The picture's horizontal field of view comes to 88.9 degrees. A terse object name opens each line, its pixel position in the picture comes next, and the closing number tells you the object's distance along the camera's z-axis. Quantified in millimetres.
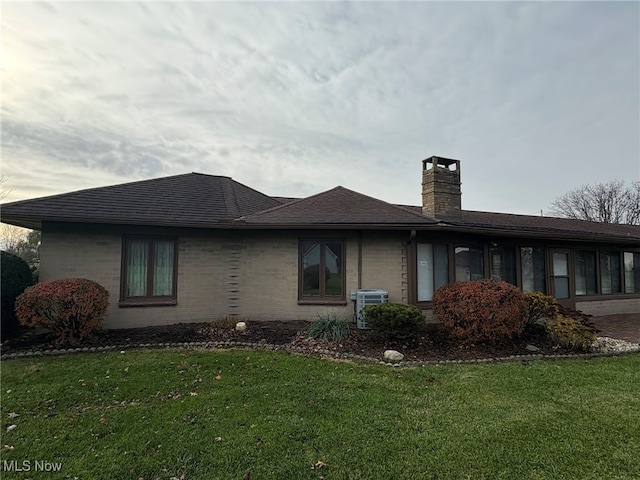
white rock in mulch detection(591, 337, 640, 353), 6734
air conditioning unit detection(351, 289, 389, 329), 7918
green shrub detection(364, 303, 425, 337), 6547
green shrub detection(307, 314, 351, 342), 7059
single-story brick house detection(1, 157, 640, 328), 7898
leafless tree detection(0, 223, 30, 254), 28472
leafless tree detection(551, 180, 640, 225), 30594
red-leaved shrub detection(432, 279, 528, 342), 6586
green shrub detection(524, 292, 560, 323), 7230
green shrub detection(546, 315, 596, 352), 6547
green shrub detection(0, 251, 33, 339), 6820
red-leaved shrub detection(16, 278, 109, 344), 6191
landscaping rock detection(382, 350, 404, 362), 5781
